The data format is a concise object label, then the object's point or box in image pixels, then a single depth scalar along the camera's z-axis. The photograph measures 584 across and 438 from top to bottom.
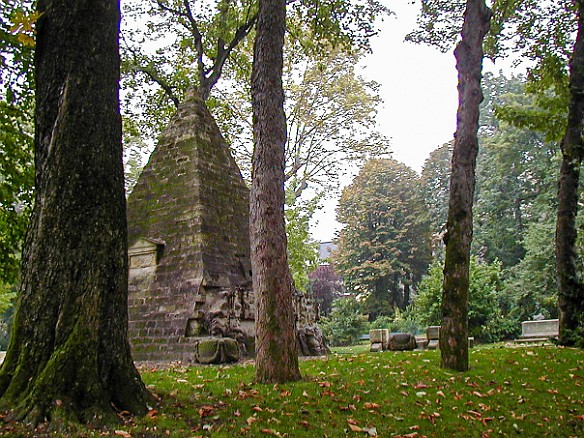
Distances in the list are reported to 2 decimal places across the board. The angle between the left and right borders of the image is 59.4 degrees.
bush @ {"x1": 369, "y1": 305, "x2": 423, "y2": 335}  29.45
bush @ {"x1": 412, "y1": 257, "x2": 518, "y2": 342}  19.38
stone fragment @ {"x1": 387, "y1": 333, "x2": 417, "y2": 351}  13.32
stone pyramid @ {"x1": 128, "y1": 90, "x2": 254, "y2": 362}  10.62
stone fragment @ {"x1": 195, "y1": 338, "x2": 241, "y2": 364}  9.61
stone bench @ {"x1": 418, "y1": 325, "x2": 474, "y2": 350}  15.66
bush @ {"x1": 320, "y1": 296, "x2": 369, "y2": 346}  28.28
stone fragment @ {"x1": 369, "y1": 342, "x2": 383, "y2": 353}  14.95
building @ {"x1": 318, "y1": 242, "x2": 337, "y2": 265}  75.59
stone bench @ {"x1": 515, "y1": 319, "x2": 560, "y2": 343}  17.58
